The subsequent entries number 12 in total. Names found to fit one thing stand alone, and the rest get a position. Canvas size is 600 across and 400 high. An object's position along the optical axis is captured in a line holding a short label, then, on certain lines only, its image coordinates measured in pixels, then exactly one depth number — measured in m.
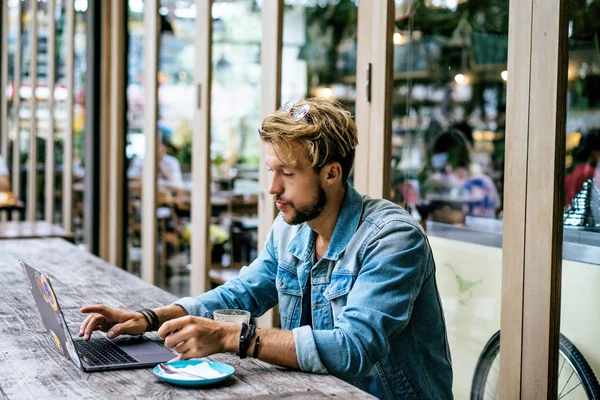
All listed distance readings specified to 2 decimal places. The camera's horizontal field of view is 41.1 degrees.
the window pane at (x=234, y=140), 4.13
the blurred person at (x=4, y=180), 6.27
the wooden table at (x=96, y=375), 1.49
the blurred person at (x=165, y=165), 4.79
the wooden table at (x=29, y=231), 4.09
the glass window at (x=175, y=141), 4.54
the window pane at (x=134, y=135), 5.29
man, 1.65
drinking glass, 1.73
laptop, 1.65
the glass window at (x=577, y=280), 2.13
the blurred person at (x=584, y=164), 2.25
